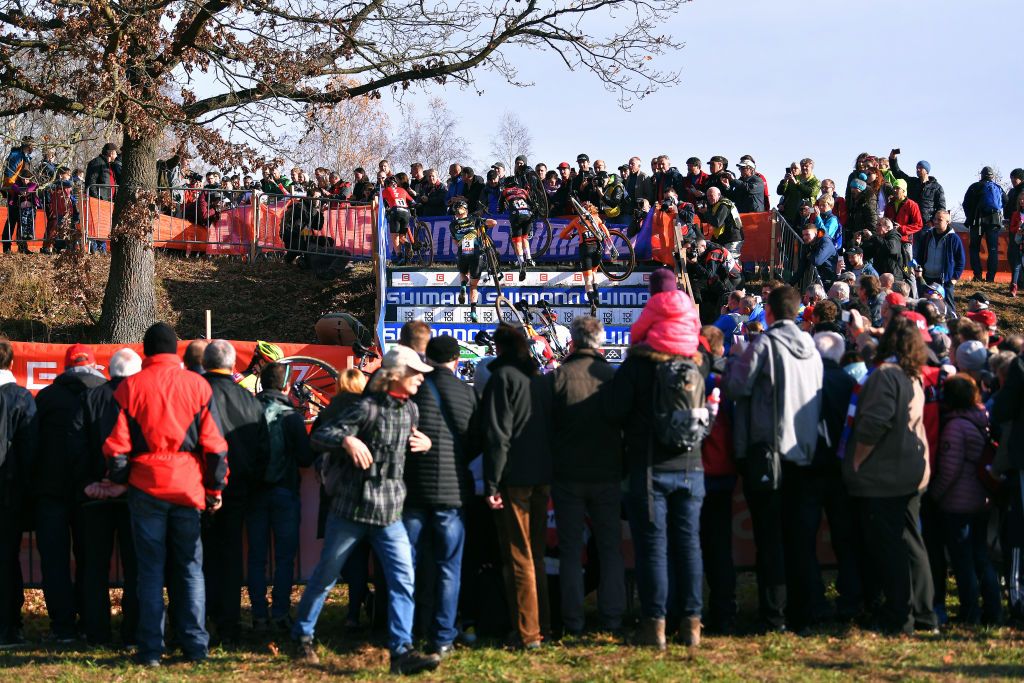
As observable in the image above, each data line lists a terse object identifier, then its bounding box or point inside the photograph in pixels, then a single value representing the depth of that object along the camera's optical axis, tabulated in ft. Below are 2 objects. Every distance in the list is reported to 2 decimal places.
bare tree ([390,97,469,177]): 214.07
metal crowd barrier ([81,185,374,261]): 72.28
